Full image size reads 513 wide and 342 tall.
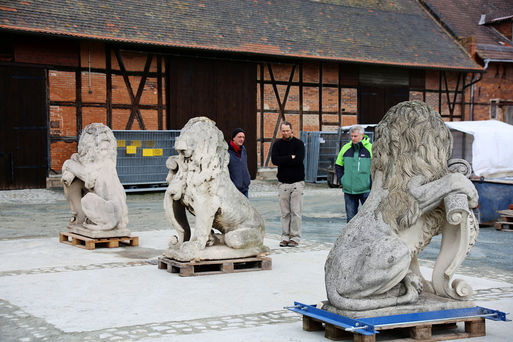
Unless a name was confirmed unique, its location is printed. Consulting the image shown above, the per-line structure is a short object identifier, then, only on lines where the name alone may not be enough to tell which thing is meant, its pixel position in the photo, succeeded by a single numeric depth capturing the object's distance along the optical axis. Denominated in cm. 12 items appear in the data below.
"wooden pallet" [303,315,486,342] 580
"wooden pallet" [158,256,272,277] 902
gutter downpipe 3275
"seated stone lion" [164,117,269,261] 923
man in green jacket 1180
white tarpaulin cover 2300
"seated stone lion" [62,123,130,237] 1148
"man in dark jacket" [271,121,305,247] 1164
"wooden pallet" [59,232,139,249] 1127
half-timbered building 2192
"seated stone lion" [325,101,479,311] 584
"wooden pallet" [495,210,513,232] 1441
